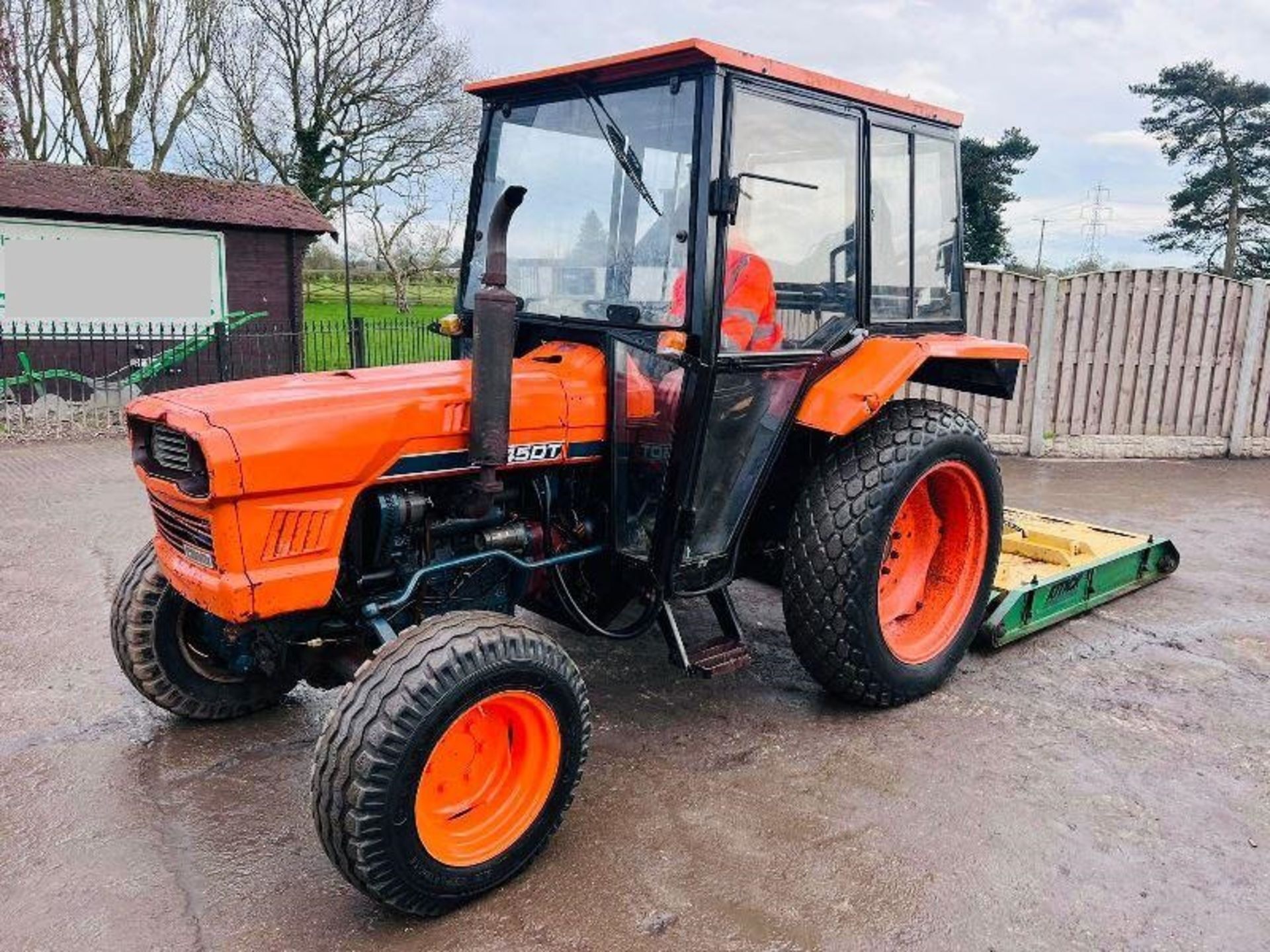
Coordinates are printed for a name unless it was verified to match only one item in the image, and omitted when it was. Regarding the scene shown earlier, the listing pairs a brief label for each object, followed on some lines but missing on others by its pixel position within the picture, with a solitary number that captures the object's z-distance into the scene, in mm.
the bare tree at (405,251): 22609
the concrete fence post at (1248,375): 8688
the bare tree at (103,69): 18328
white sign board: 11328
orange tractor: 2641
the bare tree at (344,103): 21609
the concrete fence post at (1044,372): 8594
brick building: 11453
